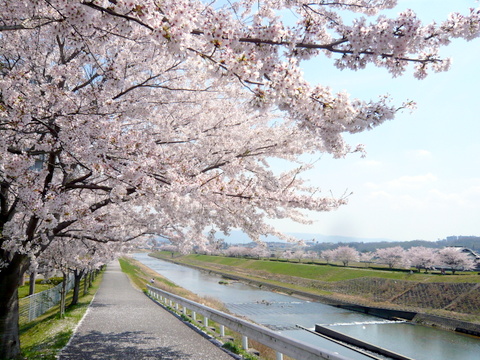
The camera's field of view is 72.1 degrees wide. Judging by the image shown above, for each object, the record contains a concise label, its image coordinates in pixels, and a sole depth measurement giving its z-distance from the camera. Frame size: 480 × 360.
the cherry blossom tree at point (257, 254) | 120.99
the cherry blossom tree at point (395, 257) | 78.06
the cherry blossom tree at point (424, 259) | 69.28
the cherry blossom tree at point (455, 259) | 64.25
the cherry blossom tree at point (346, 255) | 95.19
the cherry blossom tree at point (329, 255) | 102.81
